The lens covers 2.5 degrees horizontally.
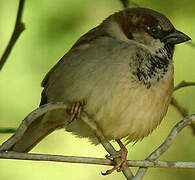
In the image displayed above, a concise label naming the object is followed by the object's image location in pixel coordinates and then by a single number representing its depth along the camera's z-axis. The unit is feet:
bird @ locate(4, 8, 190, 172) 7.69
